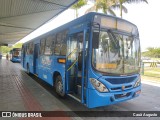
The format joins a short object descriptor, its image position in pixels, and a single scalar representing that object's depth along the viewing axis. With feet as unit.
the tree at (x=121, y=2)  36.37
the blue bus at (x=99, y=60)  10.77
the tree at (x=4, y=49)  227.48
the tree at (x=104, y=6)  39.38
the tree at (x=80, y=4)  45.13
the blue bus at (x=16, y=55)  69.95
